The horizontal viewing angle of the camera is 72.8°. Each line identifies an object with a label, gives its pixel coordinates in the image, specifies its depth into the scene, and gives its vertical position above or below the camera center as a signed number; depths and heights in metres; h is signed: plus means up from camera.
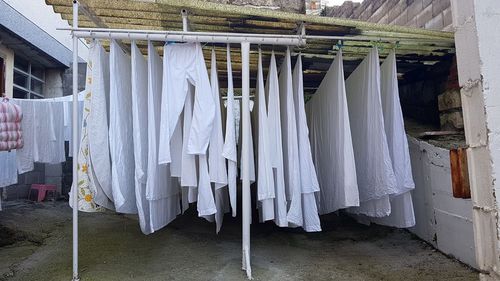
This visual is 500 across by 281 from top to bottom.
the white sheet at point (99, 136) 2.55 +0.20
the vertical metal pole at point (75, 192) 2.53 -0.22
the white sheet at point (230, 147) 2.69 +0.08
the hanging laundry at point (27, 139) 4.19 +0.35
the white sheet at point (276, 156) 2.78 -0.01
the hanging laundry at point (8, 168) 3.83 -0.01
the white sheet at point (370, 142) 2.91 +0.08
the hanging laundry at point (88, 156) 2.56 +0.06
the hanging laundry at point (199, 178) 2.64 -0.15
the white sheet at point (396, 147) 2.89 +0.03
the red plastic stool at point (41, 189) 5.81 -0.41
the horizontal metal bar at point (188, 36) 2.60 +0.97
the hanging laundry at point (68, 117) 5.05 +0.70
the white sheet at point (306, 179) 2.85 -0.21
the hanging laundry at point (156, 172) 2.62 -0.10
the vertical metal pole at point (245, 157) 2.75 -0.01
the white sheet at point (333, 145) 2.91 +0.08
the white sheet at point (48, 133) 4.55 +0.45
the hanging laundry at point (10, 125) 3.41 +0.43
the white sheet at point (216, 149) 2.70 +0.07
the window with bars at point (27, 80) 5.63 +1.53
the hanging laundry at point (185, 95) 2.61 +0.50
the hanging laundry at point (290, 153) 2.79 +0.01
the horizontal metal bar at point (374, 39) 2.75 +0.96
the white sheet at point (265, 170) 2.73 -0.12
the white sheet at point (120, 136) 2.54 +0.20
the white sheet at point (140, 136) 2.58 +0.20
